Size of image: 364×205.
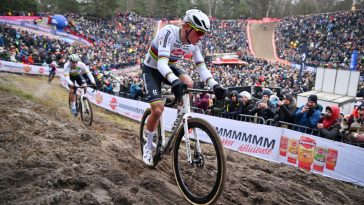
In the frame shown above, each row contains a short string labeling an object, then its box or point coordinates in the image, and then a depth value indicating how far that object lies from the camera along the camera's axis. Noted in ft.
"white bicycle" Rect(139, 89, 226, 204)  12.65
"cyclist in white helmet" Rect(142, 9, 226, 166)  13.84
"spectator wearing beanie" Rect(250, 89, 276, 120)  30.30
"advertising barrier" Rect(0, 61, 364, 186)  23.45
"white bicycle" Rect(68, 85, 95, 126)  31.22
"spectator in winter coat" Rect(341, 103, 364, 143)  23.60
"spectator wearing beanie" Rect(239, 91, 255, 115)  32.04
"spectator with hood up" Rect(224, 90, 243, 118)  32.42
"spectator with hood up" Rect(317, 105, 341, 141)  24.89
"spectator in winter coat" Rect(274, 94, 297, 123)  28.27
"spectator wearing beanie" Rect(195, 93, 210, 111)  36.52
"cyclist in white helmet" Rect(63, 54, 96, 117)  30.73
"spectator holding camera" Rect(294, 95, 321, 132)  26.31
